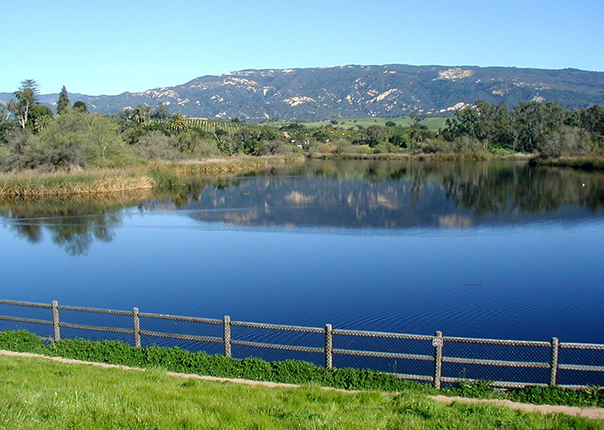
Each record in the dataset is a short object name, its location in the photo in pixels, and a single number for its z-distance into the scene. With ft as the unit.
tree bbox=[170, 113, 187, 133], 332.90
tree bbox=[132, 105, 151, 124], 361.30
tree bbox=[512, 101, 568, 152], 358.02
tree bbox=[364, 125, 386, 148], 455.38
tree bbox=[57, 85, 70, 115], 294.99
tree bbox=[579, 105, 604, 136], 330.95
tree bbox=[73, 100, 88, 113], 296.01
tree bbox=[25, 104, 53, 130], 275.39
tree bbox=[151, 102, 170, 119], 444.88
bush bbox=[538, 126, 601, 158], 287.07
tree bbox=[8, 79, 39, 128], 290.97
